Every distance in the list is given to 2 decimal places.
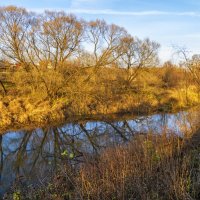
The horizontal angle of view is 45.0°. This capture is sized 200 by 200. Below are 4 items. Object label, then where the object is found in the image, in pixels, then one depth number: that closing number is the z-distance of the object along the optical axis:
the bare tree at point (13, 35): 16.25
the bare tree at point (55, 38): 16.51
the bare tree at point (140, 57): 22.47
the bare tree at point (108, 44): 19.18
